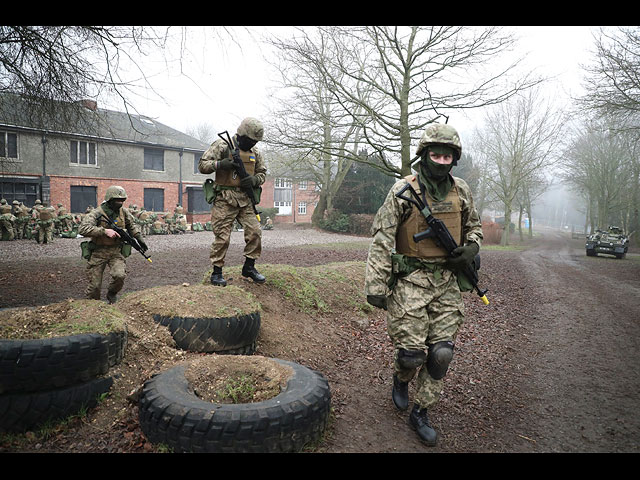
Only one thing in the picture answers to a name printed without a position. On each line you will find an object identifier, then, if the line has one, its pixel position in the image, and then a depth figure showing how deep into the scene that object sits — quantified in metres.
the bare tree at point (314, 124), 11.12
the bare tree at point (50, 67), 5.97
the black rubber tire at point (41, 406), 2.90
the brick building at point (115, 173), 24.09
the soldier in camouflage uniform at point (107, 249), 5.93
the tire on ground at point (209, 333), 4.21
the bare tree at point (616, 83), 13.44
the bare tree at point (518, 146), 30.14
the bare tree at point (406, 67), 11.16
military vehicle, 21.45
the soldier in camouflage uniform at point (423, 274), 3.52
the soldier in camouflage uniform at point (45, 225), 16.33
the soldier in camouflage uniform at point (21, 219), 17.97
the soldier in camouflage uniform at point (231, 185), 5.27
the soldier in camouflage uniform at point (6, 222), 17.25
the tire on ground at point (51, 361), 2.91
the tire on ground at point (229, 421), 2.71
